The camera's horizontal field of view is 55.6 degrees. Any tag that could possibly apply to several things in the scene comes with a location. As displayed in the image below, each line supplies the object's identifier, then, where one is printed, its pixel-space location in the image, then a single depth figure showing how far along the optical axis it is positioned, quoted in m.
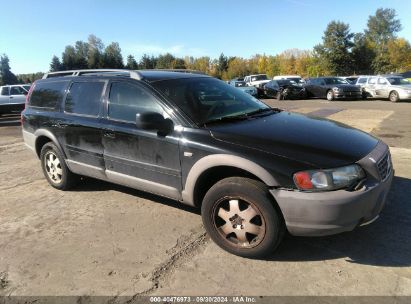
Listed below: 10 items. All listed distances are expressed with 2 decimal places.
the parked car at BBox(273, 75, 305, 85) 33.33
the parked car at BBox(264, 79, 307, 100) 25.28
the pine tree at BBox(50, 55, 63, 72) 85.38
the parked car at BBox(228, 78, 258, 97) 24.89
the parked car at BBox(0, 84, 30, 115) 20.03
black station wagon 3.22
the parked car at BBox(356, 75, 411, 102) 20.12
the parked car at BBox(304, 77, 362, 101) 22.73
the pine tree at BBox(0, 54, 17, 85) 80.83
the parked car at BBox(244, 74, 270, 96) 28.64
